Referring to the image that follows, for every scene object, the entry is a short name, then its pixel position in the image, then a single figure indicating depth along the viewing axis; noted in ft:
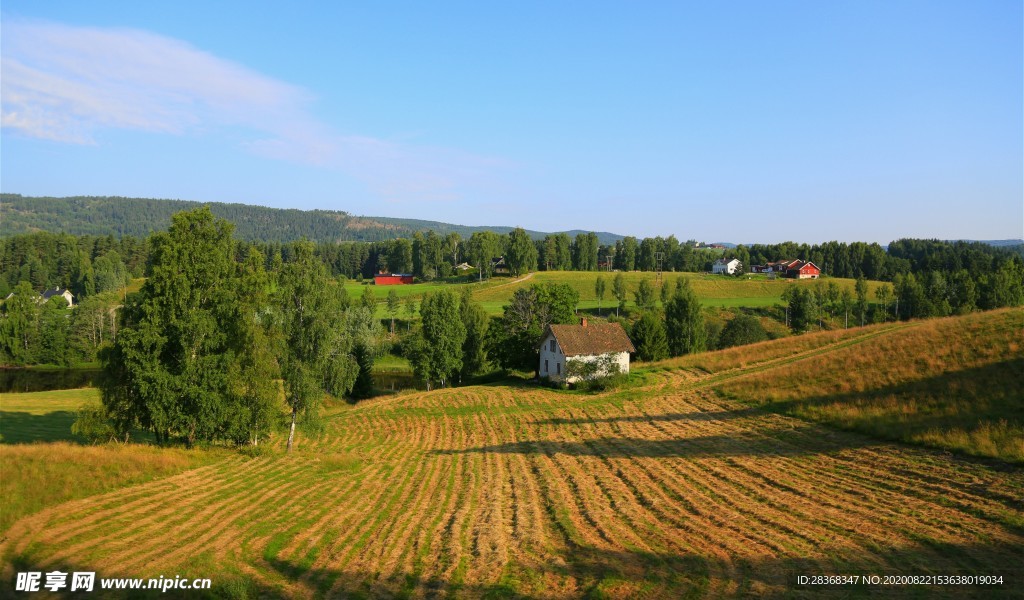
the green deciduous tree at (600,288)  361.10
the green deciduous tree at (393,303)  320.91
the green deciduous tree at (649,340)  235.40
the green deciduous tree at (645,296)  351.05
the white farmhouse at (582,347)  179.42
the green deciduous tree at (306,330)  97.71
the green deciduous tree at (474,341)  229.04
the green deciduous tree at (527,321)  215.72
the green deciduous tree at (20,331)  262.88
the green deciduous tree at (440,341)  214.69
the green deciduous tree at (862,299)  335.10
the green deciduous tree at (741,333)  275.59
